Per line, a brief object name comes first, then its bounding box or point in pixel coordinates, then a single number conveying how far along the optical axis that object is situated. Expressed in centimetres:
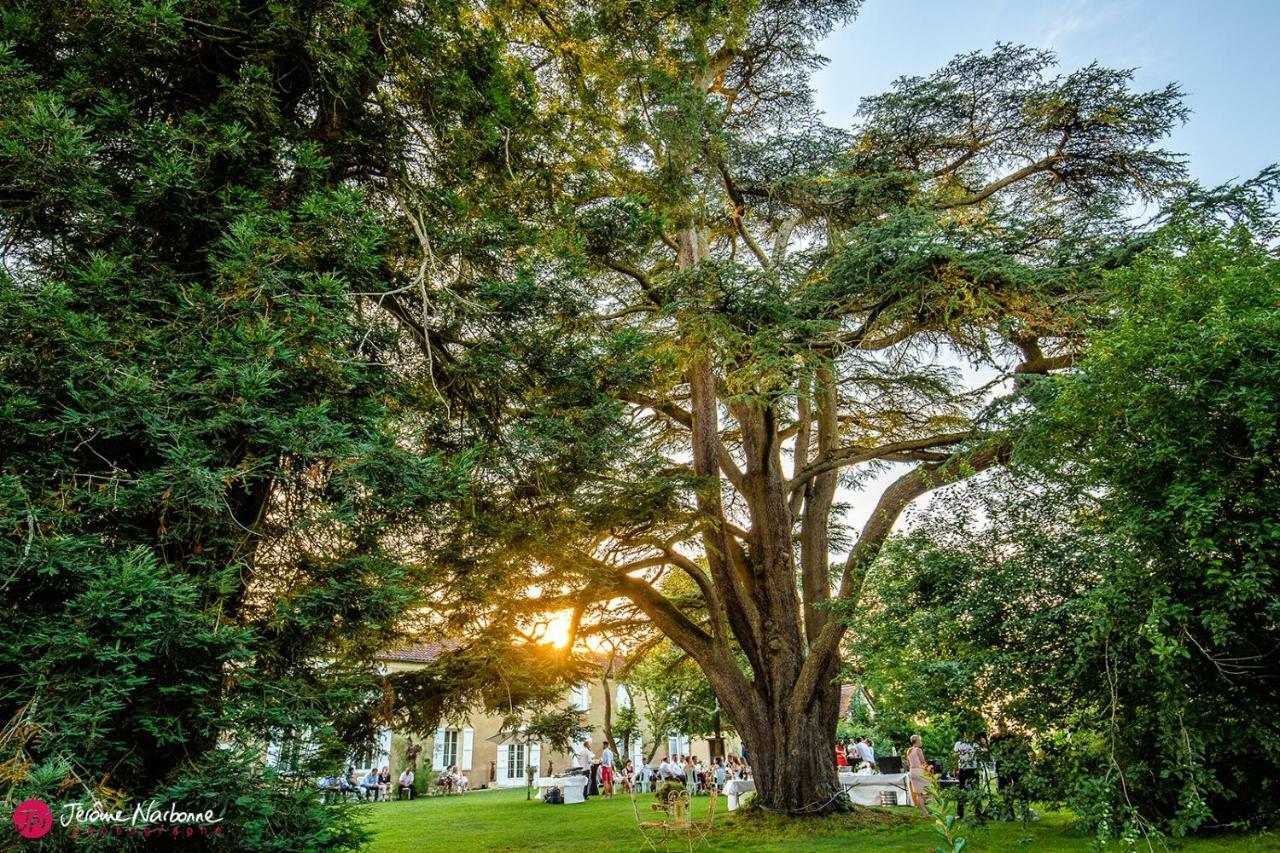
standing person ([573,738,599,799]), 2370
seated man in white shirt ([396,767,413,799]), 2483
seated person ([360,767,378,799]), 2396
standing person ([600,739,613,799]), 2373
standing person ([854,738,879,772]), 2131
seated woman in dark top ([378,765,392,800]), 2488
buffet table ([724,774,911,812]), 1455
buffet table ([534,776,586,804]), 2002
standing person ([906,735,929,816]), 1196
